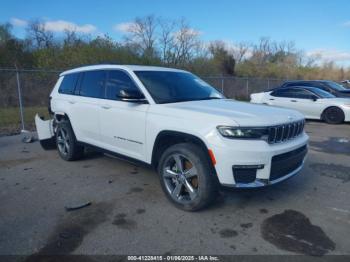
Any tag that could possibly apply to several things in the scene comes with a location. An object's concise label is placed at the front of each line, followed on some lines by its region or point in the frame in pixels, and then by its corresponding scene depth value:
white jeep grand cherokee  3.19
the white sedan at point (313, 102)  10.59
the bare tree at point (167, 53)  27.04
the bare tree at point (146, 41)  34.70
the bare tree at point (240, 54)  49.59
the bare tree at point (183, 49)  29.74
